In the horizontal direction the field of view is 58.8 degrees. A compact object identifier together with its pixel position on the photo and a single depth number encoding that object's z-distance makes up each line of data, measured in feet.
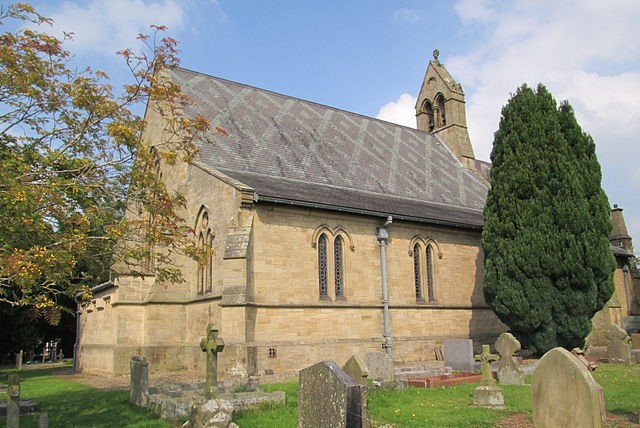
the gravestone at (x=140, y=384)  38.75
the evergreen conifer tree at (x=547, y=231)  61.98
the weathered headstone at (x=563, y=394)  17.39
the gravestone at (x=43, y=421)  27.43
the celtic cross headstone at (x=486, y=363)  37.70
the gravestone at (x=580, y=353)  38.47
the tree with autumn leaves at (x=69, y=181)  26.84
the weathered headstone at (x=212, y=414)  24.27
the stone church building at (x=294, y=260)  56.70
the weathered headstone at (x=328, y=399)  20.08
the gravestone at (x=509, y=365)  46.01
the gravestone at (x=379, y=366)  44.55
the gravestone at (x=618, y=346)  61.41
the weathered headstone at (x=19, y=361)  99.18
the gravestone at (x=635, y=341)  73.56
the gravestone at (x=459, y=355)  55.62
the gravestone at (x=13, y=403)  27.68
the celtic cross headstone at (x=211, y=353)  29.55
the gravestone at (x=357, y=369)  35.58
